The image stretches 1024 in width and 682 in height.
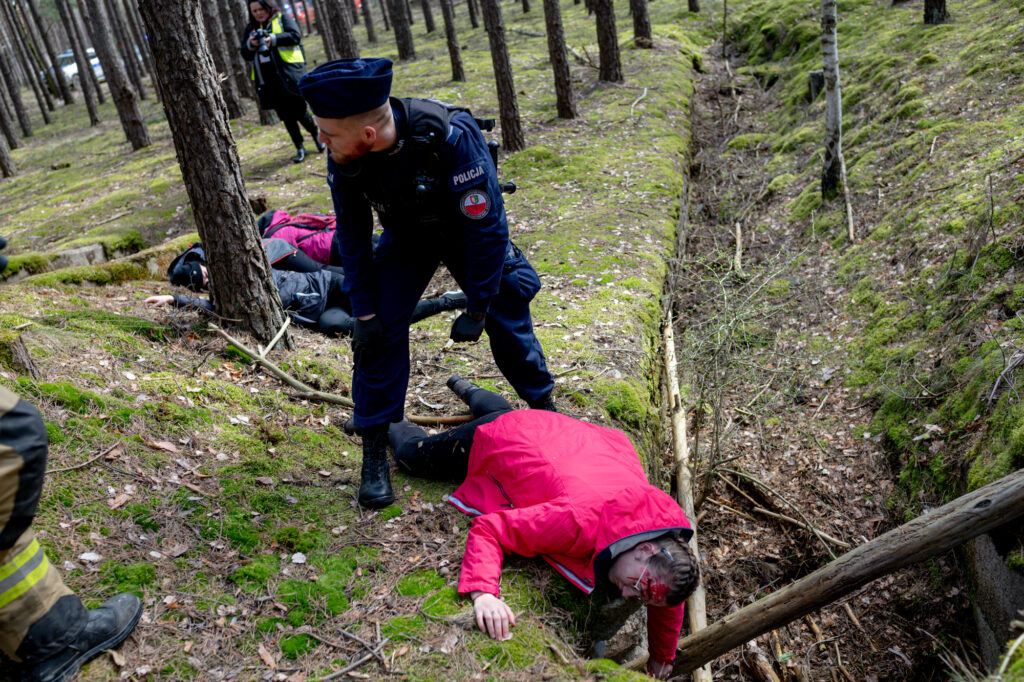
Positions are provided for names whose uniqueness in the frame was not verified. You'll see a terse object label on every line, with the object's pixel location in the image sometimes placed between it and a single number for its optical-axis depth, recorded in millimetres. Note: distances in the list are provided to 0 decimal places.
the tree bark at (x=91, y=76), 20438
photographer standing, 9836
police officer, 3010
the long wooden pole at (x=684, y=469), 3955
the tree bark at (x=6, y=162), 15797
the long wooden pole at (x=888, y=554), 3123
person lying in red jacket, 2980
